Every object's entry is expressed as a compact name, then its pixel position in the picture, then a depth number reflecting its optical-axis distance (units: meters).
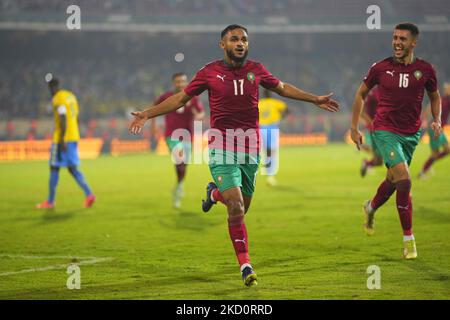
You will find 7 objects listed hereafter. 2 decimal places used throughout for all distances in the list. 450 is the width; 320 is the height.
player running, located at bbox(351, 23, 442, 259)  10.22
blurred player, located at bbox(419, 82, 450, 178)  20.53
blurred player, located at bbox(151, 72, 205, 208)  16.34
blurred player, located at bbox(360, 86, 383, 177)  17.17
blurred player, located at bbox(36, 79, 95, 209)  15.94
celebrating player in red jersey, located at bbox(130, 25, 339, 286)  8.81
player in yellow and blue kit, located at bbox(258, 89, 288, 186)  21.22
